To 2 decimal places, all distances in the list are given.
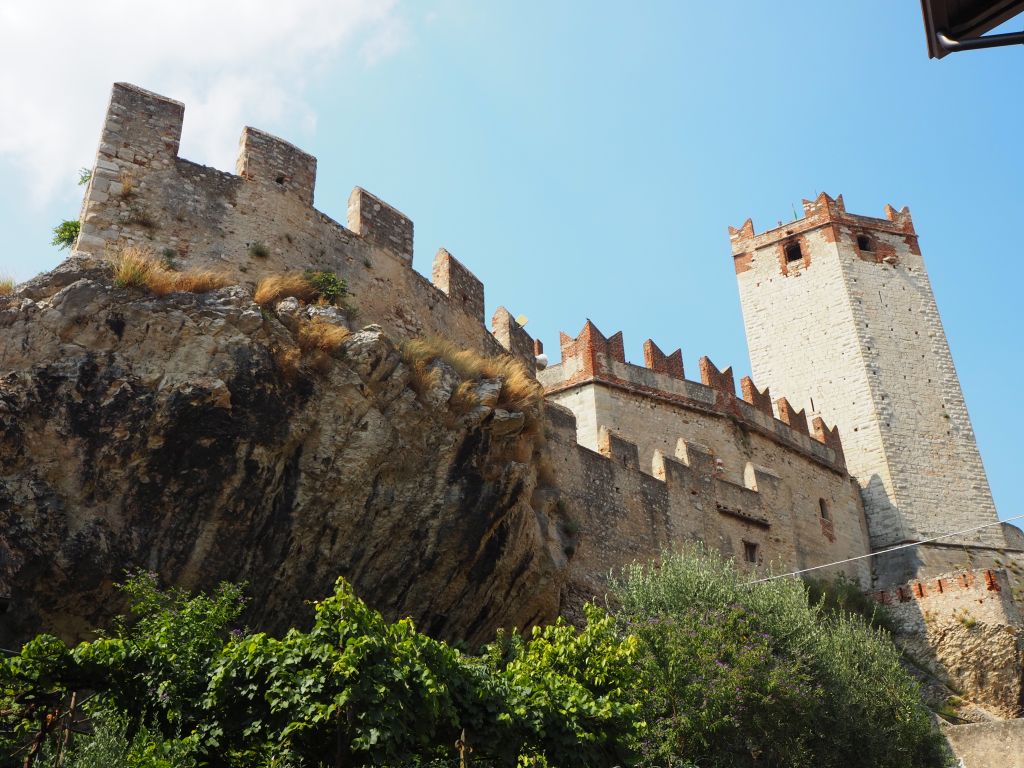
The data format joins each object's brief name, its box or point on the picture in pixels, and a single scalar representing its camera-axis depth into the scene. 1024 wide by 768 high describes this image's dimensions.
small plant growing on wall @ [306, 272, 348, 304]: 14.35
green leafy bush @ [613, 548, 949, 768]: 13.27
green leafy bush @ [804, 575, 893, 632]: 21.58
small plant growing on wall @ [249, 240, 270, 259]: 14.35
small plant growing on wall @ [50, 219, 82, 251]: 13.77
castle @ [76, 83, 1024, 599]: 14.29
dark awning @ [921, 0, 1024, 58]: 5.82
